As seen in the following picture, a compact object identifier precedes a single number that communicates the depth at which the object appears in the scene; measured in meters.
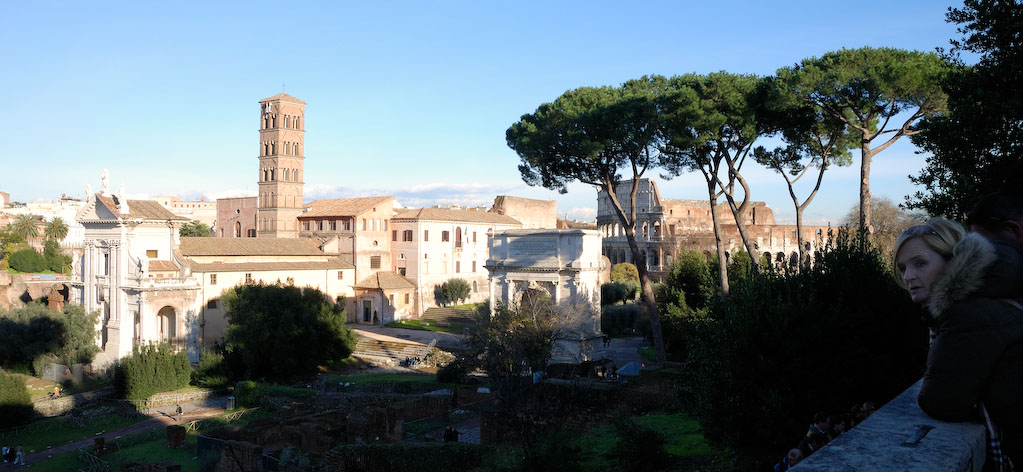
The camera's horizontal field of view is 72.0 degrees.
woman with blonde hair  2.89
